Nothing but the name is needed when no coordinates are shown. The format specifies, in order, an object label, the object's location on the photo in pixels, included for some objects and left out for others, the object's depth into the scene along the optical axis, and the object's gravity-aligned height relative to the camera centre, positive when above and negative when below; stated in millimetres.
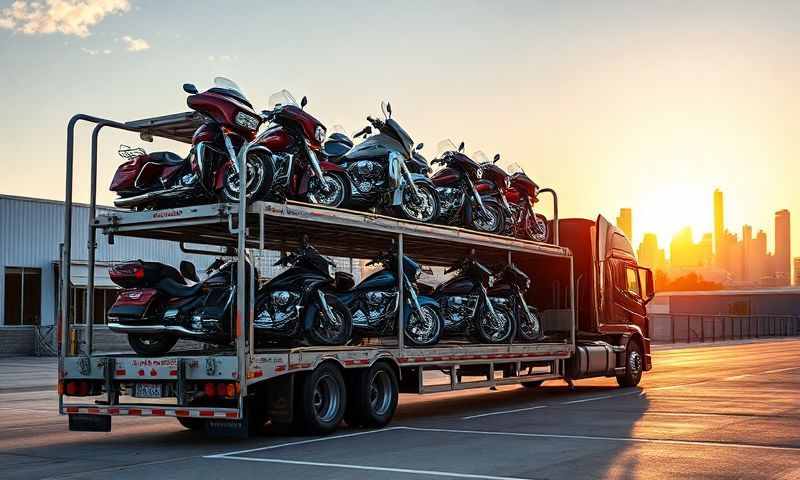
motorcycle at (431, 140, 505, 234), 16469 +1664
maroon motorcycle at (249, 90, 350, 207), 12648 +1900
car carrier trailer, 11266 -729
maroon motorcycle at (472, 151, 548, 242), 17719 +1843
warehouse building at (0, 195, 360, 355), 37500 +1492
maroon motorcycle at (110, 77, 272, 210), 11969 +1609
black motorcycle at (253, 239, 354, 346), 12383 -60
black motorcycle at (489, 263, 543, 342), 17281 +79
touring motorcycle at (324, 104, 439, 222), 14680 +1781
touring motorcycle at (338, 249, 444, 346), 13938 -78
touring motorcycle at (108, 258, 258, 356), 11922 -71
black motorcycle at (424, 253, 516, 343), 16125 -95
